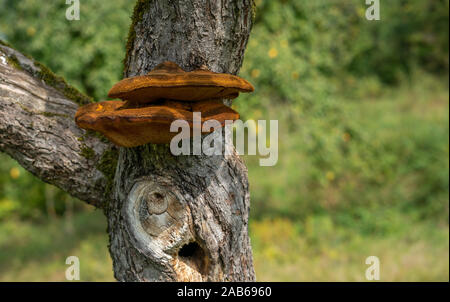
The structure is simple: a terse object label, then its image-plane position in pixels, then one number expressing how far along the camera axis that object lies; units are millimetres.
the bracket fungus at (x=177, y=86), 1255
